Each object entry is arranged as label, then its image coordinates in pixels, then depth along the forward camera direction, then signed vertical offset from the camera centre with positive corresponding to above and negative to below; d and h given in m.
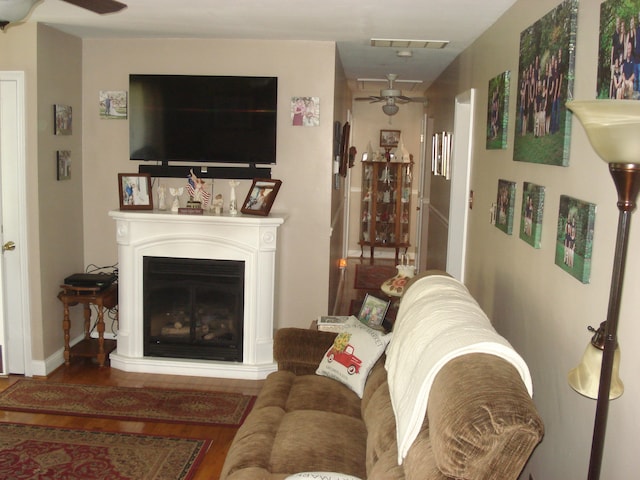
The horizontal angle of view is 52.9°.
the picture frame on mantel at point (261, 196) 4.68 -0.23
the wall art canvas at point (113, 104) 4.94 +0.44
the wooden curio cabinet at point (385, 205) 9.53 -0.55
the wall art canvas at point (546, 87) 2.46 +0.36
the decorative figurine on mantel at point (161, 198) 4.88 -0.27
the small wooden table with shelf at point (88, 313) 4.67 -1.14
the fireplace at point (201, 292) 4.62 -0.95
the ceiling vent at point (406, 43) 4.73 +0.94
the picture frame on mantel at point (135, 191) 4.76 -0.22
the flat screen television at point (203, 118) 4.82 +0.34
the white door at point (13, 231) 4.36 -0.50
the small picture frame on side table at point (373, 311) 3.72 -0.83
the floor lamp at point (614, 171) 1.46 +0.01
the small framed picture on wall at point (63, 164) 4.63 -0.03
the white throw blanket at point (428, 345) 1.87 -0.56
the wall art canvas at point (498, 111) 3.58 +0.34
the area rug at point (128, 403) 3.99 -1.56
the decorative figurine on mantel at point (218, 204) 4.76 -0.30
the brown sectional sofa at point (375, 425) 1.54 -0.96
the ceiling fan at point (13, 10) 2.00 +0.47
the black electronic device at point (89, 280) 4.70 -0.88
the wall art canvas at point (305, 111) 4.85 +0.41
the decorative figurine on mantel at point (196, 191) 4.81 -0.21
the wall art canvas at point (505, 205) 3.41 -0.19
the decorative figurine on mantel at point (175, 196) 4.77 -0.25
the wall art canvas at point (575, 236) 2.20 -0.23
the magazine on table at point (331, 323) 3.86 -0.95
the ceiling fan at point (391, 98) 6.89 +0.77
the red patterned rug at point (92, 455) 3.26 -1.57
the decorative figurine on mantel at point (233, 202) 4.75 -0.28
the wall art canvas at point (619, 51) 1.82 +0.37
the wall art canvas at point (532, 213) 2.86 -0.19
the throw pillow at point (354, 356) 3.20 -0.95
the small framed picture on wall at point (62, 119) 4.56 +0.29
